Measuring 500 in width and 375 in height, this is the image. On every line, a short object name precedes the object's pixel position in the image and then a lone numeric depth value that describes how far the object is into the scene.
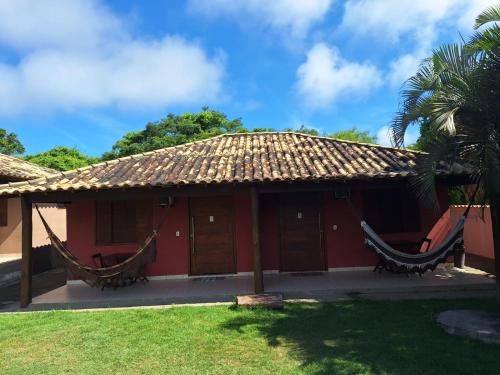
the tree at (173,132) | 26.20
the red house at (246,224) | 9.71
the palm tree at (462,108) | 5.33
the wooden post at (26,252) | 7.57
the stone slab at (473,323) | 4.82
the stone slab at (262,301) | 6.68
